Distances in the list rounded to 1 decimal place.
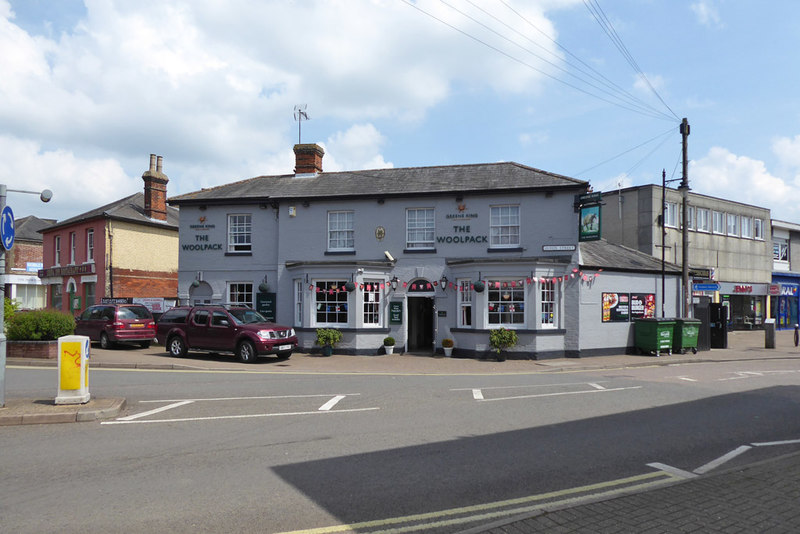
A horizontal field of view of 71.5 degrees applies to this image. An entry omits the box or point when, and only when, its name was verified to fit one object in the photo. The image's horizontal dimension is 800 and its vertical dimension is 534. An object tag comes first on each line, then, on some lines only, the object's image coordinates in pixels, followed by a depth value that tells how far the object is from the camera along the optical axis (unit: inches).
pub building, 764.6
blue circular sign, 362.0
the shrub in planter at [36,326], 677.3
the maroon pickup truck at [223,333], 684.1
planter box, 671.1
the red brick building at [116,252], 1175.6
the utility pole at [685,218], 794.2
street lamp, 358.3
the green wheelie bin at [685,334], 816.9
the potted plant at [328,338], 773.9
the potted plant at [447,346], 771.4
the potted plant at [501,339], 732.7
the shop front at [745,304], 1373.0
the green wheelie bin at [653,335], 786.8
